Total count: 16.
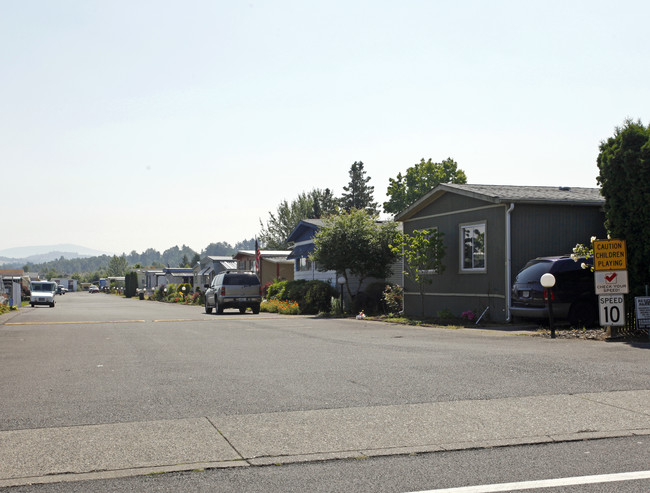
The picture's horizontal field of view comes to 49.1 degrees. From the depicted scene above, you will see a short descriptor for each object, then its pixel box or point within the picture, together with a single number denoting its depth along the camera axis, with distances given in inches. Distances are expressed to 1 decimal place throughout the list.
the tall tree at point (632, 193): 576.4
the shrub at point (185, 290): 2550.0
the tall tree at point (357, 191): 3486.7
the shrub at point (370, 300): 1198.3
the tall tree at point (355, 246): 1186.0
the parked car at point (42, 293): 2110.0
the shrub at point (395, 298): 1072.8
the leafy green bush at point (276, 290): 1510.8
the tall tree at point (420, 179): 2977.4
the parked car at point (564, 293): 677.9
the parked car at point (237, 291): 1299.2
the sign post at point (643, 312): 546.6
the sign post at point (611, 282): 564.7
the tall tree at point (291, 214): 3457.2
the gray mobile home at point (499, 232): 789.9
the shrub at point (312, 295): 1298.0
